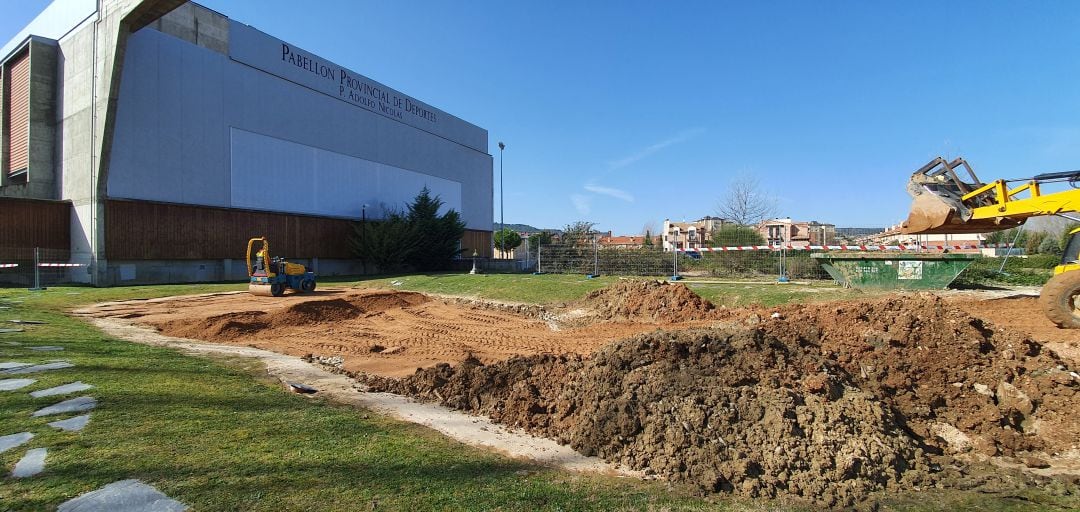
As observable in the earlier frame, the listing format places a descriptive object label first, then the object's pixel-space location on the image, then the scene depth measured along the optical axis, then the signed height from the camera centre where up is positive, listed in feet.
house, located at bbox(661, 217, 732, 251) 74.69 +1.90
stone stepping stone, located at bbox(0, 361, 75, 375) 19.45 -4.38
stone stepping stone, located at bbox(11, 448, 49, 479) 11.03 -4.67
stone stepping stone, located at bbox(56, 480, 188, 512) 9.83 -4.89
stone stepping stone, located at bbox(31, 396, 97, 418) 15.01 -4.58
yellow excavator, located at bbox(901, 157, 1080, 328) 28.99 +2.78
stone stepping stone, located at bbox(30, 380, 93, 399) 16.65 -4.50
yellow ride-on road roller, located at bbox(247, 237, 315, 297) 62.39 -2.48
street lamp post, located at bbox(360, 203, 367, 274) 119.07 +5.05
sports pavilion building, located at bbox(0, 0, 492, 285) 80.74 +20.93
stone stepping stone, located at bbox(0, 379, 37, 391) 17.06 -4.39
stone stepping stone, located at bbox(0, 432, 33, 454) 12.35 -4.60
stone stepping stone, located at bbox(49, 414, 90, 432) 13.78 -4.64
